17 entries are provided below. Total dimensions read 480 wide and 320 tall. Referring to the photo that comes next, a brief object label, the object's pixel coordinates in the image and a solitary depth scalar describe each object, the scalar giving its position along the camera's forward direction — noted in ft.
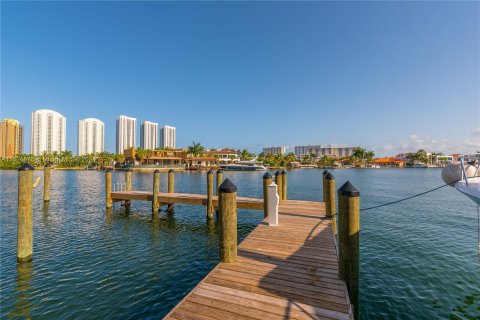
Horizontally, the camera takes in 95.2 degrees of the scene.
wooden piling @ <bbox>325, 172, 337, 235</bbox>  32.53
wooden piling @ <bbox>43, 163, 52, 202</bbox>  67.95
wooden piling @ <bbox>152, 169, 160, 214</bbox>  53.67
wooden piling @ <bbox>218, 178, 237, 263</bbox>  18.71
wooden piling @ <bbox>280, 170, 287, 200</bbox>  48.10
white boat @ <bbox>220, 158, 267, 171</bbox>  300.59
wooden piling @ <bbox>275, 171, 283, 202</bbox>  44.35
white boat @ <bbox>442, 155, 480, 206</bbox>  23.84
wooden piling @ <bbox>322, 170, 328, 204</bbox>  34.51
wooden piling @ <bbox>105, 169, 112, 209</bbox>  59.26
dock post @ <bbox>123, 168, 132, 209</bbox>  66.46
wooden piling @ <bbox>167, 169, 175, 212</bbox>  59.62
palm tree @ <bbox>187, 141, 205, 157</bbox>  338.93
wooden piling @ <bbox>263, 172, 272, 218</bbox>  36.22
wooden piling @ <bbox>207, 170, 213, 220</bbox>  50.19
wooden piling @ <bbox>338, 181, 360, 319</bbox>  15.28
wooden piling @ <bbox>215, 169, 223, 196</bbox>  55.94
